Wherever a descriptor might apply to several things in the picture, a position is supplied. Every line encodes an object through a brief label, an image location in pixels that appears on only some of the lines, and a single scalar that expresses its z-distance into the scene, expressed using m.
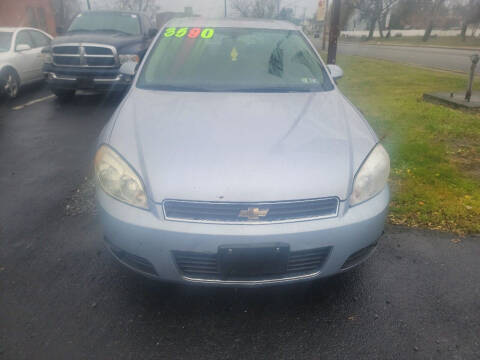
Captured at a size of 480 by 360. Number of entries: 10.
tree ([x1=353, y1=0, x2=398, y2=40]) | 63.38
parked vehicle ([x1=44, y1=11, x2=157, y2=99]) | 7.41
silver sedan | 1.88
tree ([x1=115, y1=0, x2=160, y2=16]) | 45.79
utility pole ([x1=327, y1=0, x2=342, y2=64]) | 7.86
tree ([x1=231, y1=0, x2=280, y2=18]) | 52.54
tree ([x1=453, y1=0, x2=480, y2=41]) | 45.09
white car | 7.82
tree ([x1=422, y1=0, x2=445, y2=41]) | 49.93
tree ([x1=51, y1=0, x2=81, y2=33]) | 27.20
